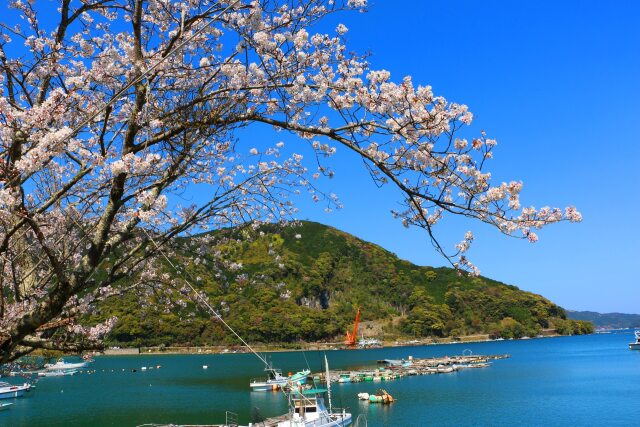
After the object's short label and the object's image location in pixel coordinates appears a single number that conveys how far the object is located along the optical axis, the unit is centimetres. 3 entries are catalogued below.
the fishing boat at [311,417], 2353
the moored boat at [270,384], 4535
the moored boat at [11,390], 4202
